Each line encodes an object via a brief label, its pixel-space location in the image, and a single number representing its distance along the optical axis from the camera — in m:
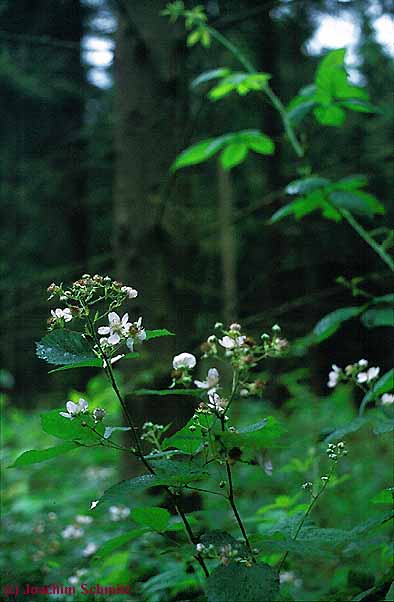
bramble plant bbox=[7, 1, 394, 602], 1.39
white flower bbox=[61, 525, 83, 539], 2.16
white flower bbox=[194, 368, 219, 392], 1.38
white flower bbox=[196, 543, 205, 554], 1.44
